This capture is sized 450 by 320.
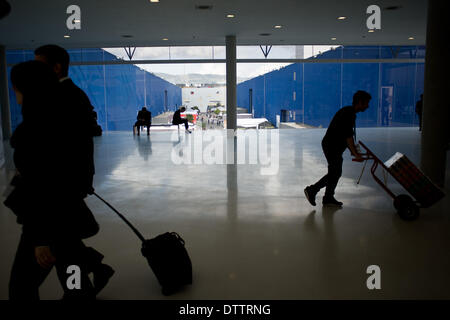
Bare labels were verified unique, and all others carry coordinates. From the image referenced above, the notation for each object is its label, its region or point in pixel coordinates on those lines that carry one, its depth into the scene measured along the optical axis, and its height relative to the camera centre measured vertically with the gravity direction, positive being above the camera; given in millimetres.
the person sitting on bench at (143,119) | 17859 -267
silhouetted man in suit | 2225 -82
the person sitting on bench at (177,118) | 17969 -251
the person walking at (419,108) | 17517 +20
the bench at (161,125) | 23961 -749
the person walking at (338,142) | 5215 -441
